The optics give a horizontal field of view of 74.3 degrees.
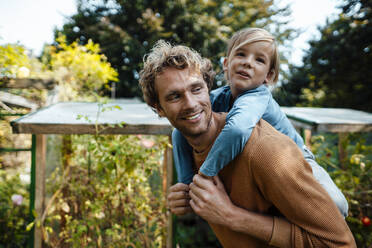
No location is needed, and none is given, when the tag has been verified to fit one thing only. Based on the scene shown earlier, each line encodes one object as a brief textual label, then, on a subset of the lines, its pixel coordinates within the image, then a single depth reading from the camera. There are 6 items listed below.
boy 1.21
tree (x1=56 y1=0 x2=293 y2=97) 12.25
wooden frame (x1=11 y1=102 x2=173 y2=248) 2.34
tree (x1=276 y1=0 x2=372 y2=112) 9.28
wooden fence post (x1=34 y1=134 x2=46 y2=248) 2.62
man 1.02
